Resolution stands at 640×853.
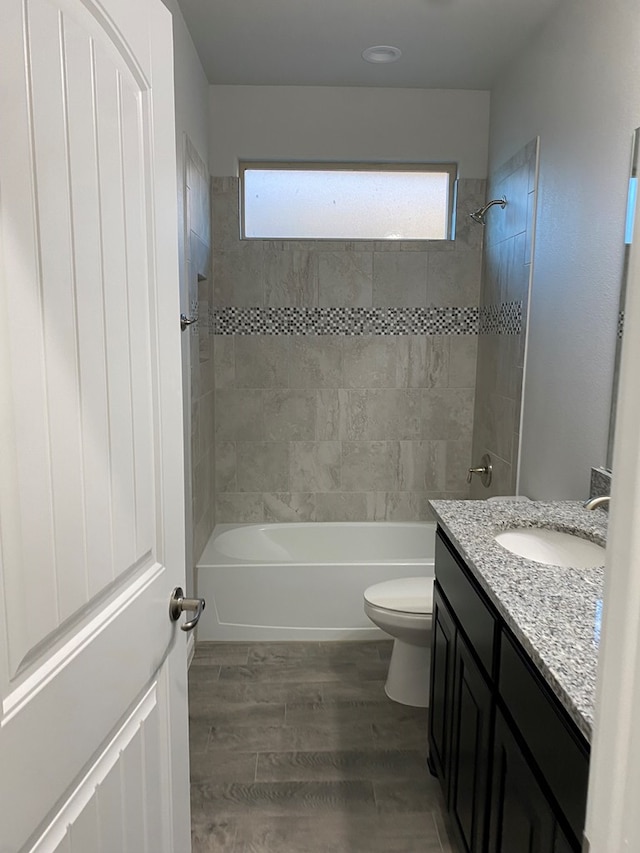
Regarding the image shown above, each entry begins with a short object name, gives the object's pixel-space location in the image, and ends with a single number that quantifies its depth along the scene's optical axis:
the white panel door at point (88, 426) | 0.72
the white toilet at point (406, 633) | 2.46
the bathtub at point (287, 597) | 3.16
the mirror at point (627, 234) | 1.87
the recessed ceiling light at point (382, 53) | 2.91
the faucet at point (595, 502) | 1.63
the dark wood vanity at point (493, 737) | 1.05
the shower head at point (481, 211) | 3.13
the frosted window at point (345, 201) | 3.60
